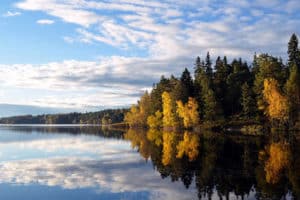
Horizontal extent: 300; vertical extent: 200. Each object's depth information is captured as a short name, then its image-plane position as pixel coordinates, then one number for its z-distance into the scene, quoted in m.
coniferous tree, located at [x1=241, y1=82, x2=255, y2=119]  90.44
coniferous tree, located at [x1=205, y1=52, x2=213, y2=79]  118.56
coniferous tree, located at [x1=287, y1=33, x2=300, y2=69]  95.75
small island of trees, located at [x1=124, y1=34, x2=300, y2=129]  77.38
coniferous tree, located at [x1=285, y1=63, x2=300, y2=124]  76.00
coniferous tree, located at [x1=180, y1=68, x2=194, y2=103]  110.55
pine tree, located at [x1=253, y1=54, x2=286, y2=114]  86.75
